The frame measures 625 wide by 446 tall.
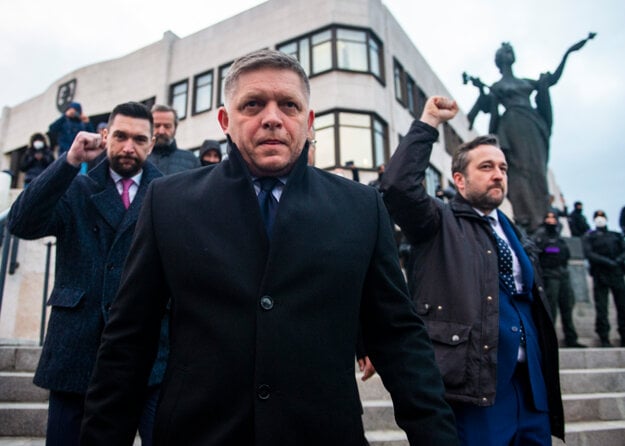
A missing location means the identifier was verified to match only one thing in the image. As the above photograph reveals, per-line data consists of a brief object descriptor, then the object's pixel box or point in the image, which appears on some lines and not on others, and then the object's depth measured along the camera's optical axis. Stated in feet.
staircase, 11.46
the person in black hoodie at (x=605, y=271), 21.99
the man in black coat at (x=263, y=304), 4.16
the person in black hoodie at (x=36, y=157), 27.96
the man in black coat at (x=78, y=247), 6.86
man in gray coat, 15.02
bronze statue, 24.58
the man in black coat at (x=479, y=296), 7.35
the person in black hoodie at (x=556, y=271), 20.79
